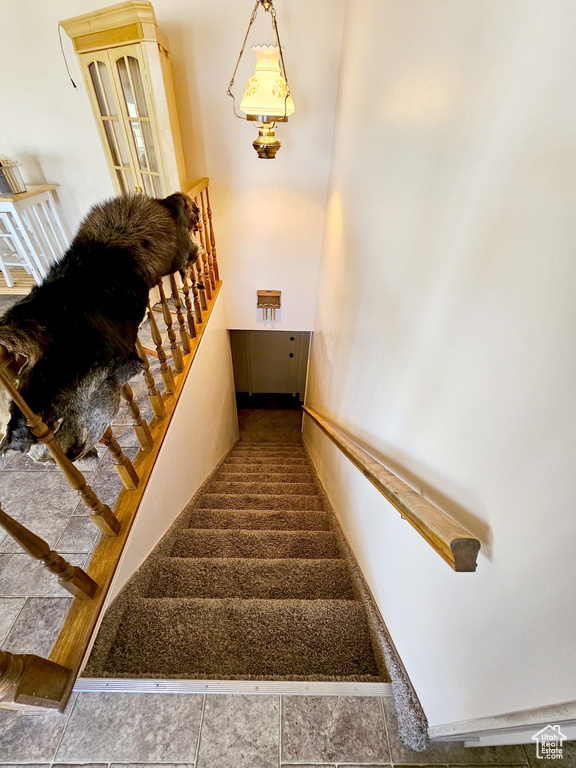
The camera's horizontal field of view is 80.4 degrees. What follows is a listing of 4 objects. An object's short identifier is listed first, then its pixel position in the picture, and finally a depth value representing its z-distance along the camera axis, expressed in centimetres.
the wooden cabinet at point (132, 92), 204
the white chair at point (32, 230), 239
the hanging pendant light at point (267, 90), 197
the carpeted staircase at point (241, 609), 112
